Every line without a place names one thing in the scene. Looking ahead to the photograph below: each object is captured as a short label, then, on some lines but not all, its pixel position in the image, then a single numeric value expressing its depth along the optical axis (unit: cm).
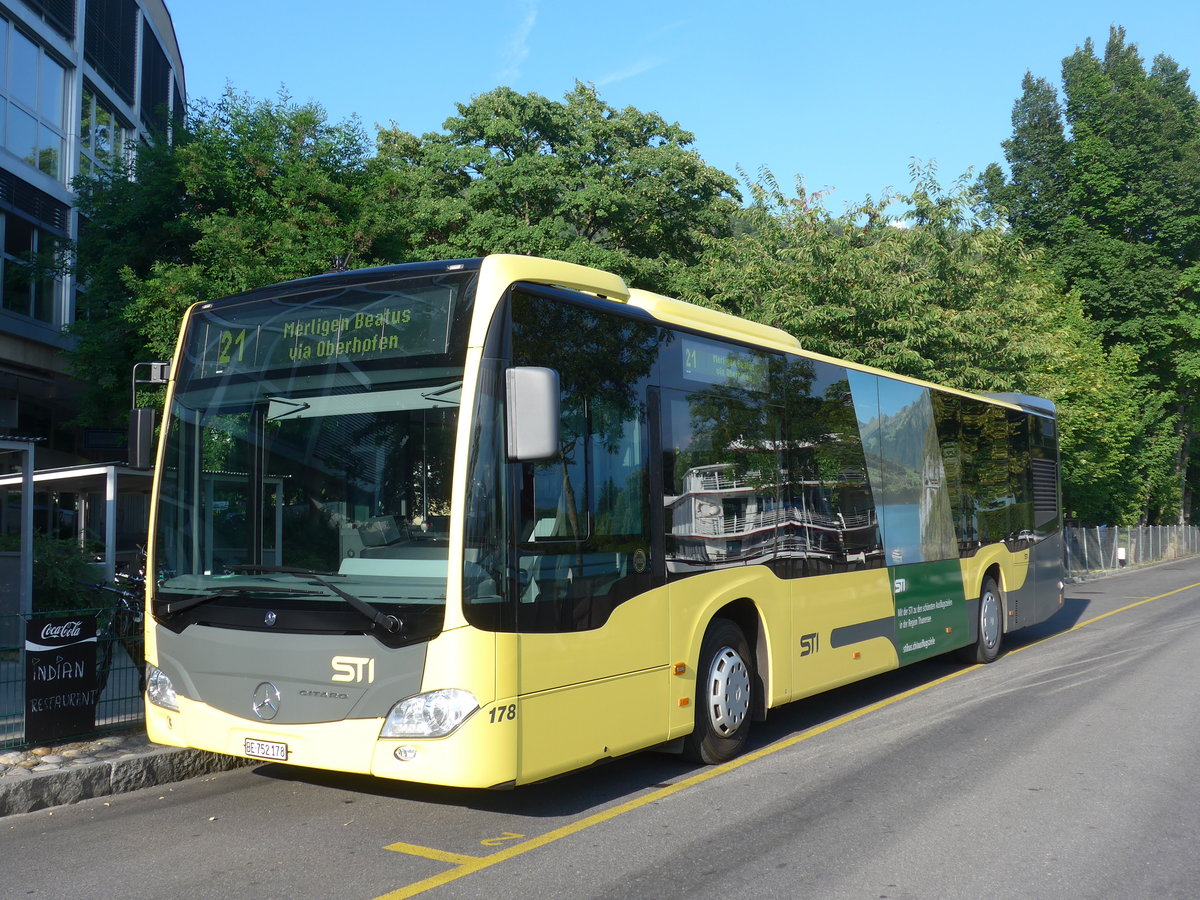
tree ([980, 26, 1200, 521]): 4331
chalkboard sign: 745
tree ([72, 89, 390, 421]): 1738
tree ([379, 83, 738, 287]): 2803
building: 2373
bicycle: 799
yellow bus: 566
